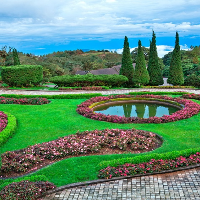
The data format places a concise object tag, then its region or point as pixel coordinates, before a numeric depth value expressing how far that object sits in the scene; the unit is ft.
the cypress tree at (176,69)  78.18
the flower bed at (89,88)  65.05
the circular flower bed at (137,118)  34.83
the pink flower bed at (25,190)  17.41
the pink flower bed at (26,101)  47.44
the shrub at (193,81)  81.87
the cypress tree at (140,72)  75.92
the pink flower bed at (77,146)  22.62
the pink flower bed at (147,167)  20.43
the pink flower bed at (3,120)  32.33
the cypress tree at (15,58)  85.10
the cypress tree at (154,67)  82.48
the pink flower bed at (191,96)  48.95
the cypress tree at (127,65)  79.41
